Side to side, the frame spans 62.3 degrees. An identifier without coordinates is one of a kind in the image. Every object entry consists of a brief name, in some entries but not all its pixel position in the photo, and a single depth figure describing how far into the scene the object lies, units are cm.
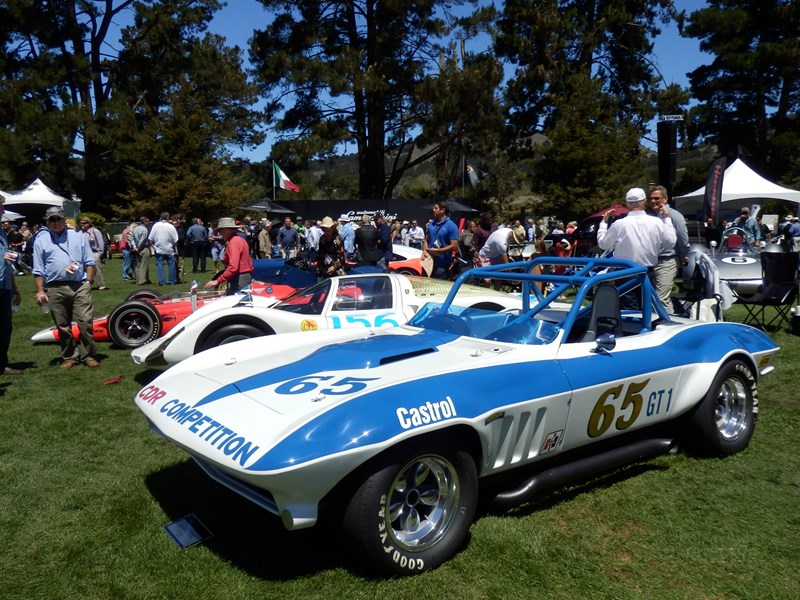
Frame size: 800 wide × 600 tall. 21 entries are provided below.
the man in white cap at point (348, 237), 1599
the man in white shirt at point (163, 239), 1508
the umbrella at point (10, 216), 2300
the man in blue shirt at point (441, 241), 1030
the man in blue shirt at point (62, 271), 695
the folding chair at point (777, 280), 830
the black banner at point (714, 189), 1058
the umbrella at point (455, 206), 2271
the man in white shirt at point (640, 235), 638
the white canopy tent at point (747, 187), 1814
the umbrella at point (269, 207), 2478
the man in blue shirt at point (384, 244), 1130
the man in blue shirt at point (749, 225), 1755
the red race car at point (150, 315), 838
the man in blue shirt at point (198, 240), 1827
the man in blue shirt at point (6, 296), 680
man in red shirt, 827
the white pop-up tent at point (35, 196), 2927
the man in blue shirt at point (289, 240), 1842
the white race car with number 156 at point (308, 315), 648
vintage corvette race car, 289
